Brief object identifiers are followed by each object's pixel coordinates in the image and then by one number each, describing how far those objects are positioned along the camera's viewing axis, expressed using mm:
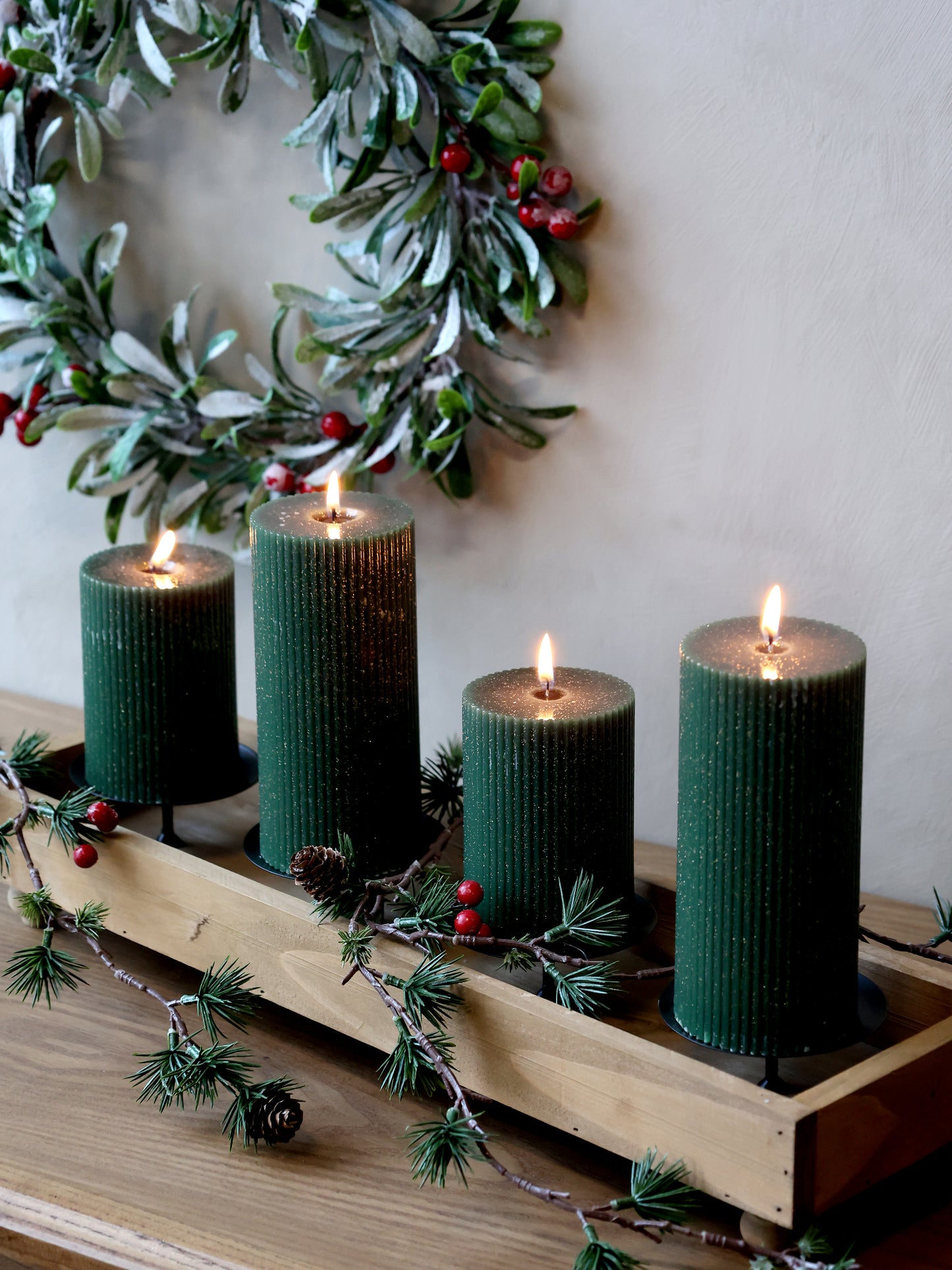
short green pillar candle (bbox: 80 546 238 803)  1386
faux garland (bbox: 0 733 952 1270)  1199
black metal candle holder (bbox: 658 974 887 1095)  1209
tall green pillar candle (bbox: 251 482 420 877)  1304
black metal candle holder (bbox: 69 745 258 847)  1414
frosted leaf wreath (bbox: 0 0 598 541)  1421
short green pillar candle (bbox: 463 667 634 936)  1259
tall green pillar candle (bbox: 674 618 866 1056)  1180
